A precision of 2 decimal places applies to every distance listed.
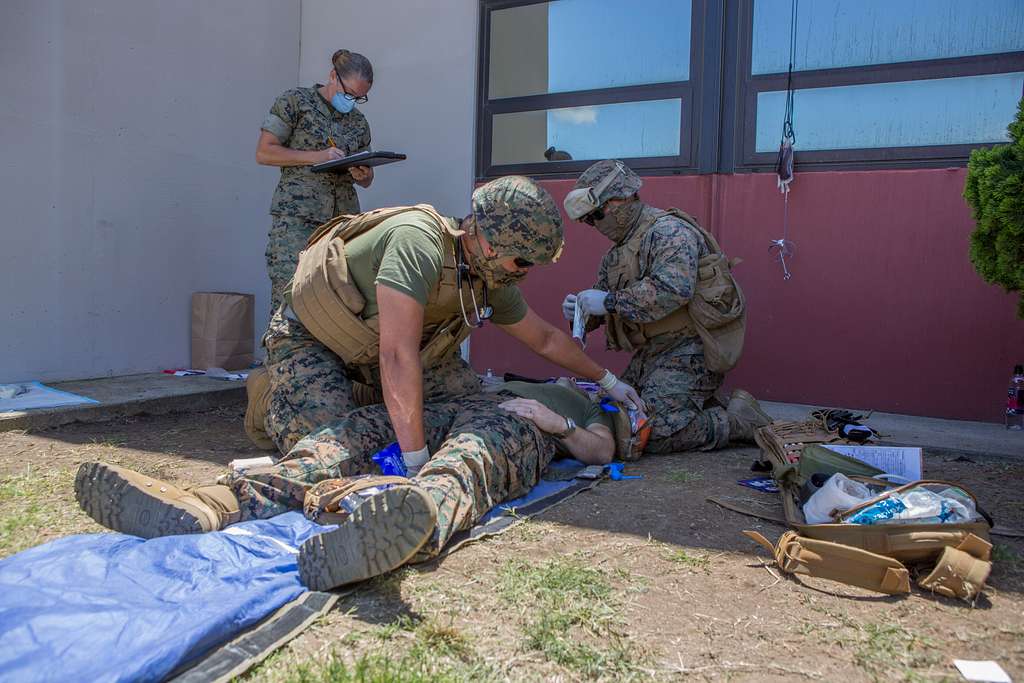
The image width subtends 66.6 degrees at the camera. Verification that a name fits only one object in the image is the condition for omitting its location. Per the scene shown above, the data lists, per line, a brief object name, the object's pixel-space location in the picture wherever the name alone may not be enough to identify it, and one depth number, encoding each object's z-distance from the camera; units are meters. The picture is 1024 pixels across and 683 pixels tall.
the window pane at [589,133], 5.44
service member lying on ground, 2.03
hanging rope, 4.94
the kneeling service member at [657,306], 4.07
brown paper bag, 5.96
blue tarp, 1.65
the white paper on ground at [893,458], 3.06
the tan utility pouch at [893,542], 2.29
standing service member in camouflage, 5.12
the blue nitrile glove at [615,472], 3.49
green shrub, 3.30
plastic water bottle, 4.30
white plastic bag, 2.59
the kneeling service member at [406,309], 2.78
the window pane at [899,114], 4.53
